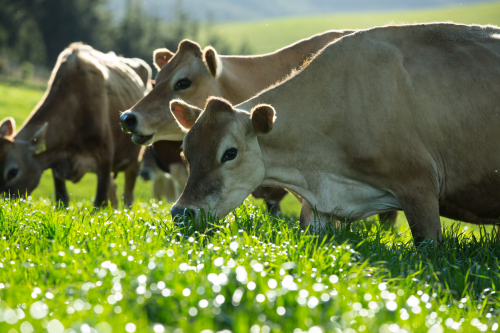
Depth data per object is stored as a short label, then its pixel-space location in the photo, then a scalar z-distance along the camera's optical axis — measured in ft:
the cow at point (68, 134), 55.26
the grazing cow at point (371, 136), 31.42
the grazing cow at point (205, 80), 44.42
